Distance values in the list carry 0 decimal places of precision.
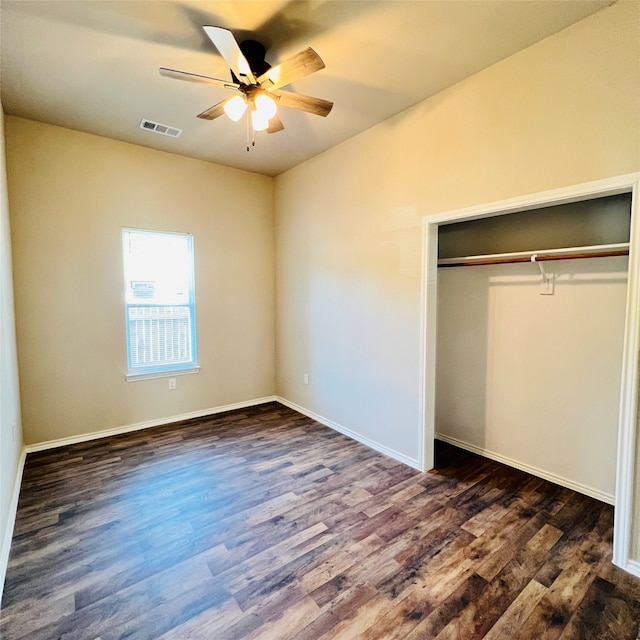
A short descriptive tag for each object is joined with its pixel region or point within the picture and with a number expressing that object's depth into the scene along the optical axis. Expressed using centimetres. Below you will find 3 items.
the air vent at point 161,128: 314
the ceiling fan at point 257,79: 179
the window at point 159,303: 375
